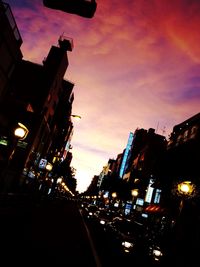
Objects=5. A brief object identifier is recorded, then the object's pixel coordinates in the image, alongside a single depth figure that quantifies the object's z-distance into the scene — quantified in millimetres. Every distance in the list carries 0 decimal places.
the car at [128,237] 9612
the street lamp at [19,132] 9677
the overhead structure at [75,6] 4322
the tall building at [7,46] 16299
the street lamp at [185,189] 12502
